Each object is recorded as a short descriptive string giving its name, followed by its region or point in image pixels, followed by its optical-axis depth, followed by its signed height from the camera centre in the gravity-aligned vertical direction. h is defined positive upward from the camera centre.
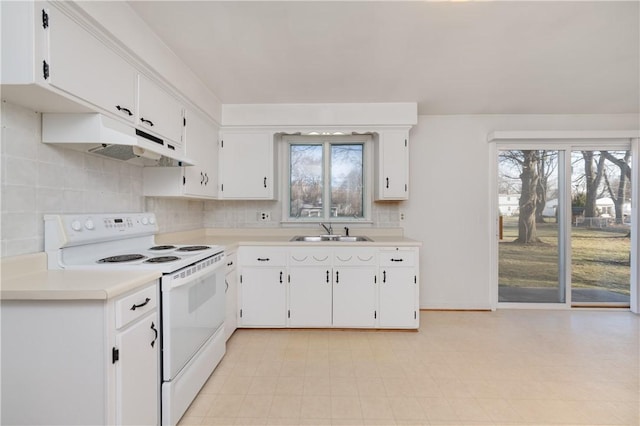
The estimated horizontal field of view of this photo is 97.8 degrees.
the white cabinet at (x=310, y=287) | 2.78 -0.76
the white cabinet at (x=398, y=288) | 2.78 -0.77
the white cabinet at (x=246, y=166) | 3.15 +0.51
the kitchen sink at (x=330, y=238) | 3.22 -0.31
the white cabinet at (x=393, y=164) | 3.08 +0.53
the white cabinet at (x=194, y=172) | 2.33 +0.35
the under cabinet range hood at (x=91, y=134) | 1.48 +0.41
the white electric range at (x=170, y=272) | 1.51 -0.39
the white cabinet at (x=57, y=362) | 1.12 -0.61
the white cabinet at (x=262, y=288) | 2.80 -0.77
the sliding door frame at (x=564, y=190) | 3.36 +0.27
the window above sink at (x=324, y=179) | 3.50 +0.41
